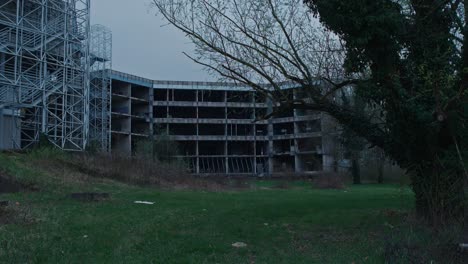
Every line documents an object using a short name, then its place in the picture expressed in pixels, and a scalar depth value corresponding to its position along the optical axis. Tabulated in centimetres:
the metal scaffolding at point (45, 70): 3719
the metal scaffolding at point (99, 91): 6122
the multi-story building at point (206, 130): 8125
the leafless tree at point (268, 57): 1468
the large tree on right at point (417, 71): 1038
